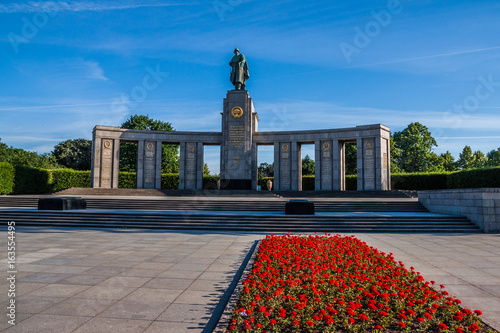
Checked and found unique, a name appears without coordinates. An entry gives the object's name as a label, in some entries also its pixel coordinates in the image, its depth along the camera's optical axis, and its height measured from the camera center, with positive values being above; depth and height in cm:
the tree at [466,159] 6934 +511
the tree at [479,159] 6921 +514
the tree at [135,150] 5247 +509
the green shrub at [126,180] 4322 -3
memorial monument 3456 +340
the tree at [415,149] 5503 +567
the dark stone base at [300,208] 1738 -148
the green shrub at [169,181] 4350 -13
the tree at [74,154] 6662 +545
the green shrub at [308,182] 4278 -15
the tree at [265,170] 9680 +331
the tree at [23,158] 5553 +390
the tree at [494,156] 6688 +596
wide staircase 1530 -205
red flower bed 421 -191
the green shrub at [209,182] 4759 -26
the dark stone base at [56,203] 1883 -146
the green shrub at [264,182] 5206 -22
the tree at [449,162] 6531 +404
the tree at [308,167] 8094 +356
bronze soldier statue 3634 +1268
